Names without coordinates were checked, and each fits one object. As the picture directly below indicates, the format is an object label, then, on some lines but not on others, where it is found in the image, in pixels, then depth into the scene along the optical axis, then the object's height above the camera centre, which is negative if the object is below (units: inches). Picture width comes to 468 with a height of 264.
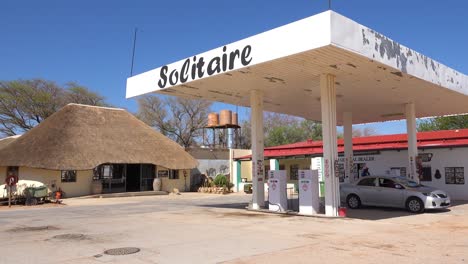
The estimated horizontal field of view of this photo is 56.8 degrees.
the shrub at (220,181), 1423.5 -12.0
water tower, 1849.2 +245.5
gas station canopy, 524.7 +153.6
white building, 953.5 +47.1
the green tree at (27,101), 1999.3 +365.7
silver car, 670.5 -30.0
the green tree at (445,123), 1993.1 +249.5
